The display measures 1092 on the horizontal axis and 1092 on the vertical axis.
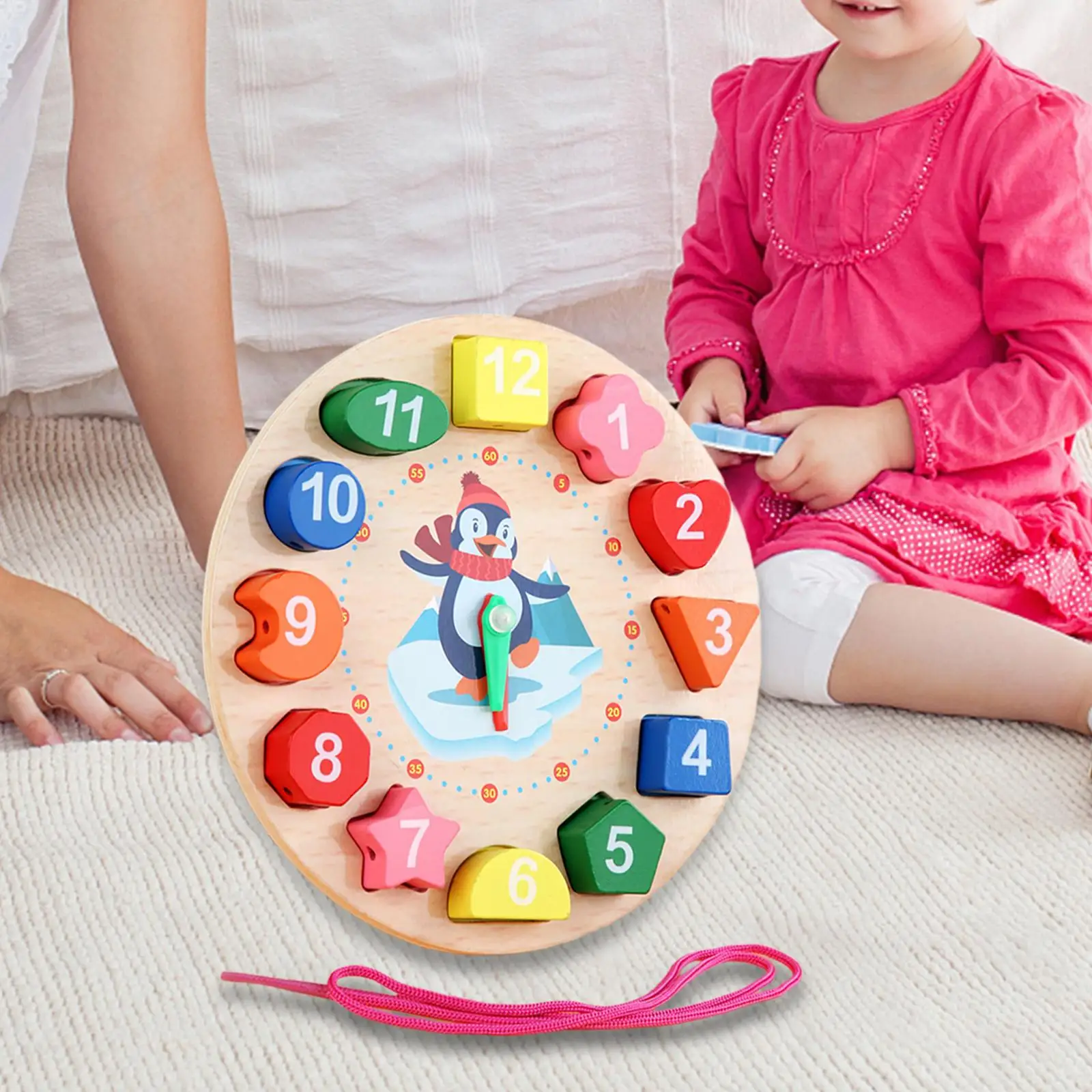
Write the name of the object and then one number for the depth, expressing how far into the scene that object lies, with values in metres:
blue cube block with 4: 1.06
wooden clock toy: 1.01
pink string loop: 1.02
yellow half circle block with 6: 1.03
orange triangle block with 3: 1.06
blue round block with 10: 1.01
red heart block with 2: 1.06
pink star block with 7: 1.02
